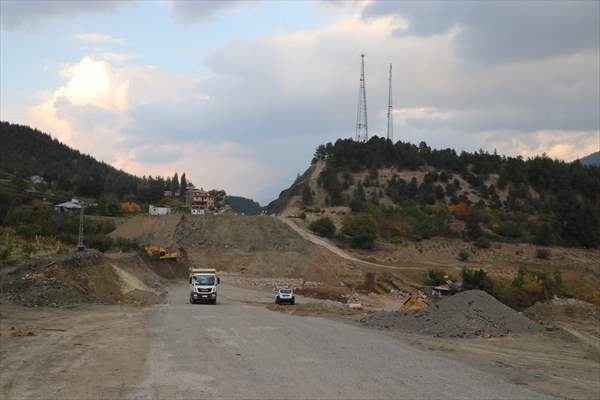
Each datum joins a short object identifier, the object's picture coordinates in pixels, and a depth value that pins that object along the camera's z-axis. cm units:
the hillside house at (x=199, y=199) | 14890
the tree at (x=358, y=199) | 10319
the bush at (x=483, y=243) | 8506
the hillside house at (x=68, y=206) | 10969
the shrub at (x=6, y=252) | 4281
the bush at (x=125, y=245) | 6569
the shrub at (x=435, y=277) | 6284
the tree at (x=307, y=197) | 11368
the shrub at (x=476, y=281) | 4762
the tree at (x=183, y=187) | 17640
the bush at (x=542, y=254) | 8150
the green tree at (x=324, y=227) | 8656
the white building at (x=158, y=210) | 11481
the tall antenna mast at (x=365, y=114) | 11189
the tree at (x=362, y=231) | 8362
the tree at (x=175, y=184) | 17812
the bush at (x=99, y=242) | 6669
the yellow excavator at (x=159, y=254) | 6418
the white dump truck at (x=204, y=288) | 3950
